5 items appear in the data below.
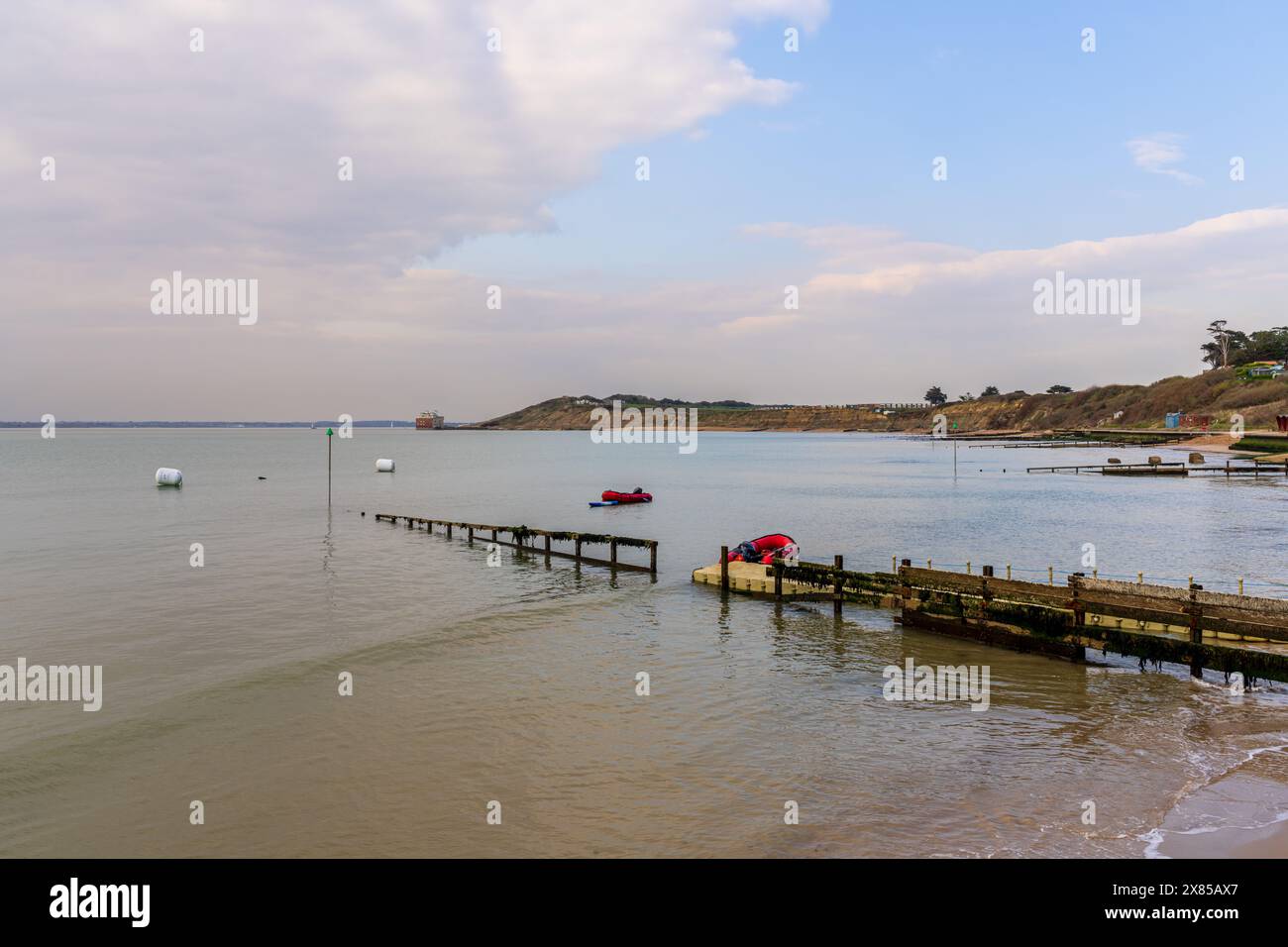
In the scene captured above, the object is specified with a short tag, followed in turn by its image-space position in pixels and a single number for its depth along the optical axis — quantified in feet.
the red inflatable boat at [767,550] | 117.19
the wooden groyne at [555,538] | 125.39
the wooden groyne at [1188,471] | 306.96
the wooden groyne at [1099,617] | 61.52
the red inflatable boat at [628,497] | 250.16
